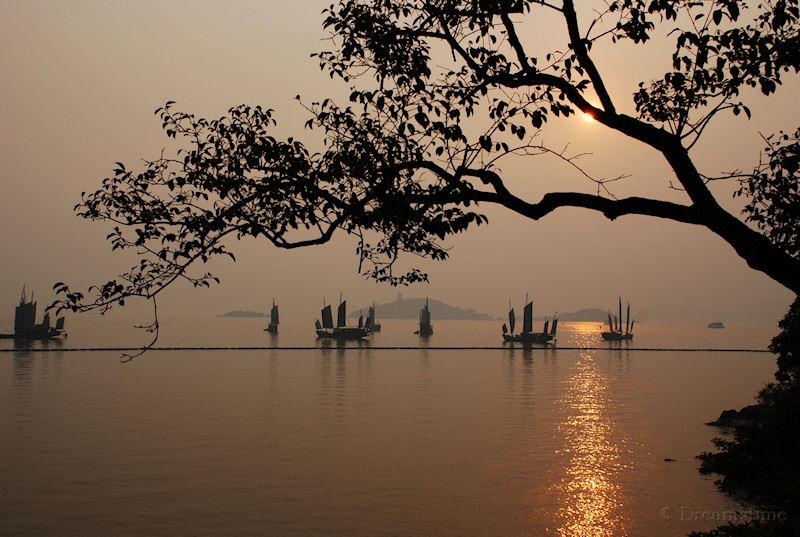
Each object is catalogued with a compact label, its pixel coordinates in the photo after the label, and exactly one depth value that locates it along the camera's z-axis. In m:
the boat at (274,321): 179.85
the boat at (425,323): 181.50
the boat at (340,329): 149.00
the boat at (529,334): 143.25
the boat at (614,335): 175.38
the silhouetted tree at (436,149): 9.59
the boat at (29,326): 119.44
